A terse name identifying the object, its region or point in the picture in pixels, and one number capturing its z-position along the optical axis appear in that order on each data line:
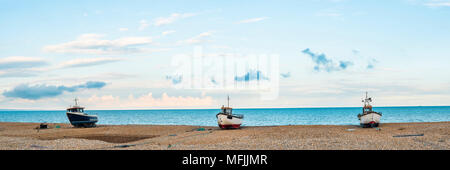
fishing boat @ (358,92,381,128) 48.53
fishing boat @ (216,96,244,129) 51.12
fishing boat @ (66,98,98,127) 63.16
